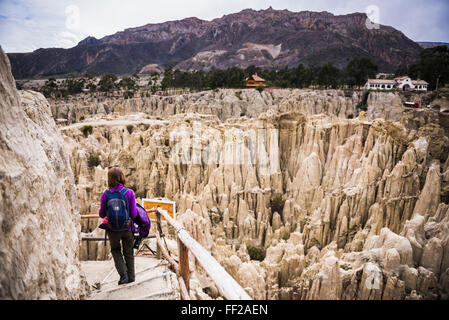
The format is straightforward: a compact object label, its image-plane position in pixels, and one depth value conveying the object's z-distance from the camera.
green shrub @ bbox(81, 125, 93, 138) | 26.73
